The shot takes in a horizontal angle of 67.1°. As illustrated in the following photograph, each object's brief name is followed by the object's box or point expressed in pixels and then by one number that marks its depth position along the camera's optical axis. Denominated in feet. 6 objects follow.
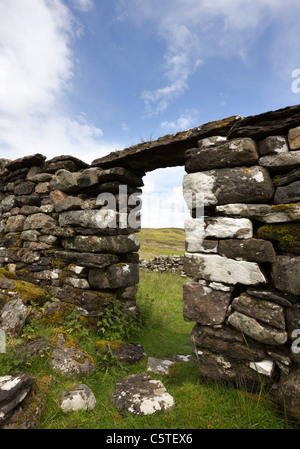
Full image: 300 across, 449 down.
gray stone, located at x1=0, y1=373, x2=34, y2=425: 6.24
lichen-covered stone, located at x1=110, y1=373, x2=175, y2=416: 7.44
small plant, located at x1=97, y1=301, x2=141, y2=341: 12.68
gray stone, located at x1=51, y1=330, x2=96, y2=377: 9.25
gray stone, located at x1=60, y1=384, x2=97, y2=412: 7.39
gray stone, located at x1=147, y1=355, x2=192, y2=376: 10.36
